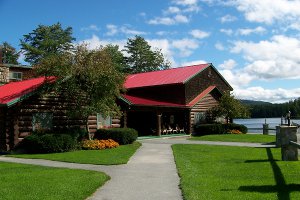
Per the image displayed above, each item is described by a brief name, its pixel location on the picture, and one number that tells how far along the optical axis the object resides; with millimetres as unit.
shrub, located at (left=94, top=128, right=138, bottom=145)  23766
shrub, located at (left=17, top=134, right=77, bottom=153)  20000
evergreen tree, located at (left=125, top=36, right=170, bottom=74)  73750
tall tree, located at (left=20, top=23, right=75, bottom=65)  66688
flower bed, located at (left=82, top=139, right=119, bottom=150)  21625
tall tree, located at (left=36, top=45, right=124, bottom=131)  21781
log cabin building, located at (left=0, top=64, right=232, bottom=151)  21328
